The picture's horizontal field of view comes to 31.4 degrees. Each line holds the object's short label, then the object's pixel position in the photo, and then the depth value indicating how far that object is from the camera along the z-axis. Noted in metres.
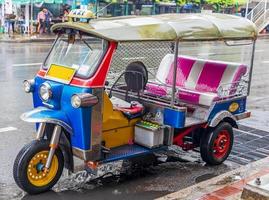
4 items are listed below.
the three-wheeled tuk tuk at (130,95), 5.21
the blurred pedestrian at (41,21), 24.53
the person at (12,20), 23.21
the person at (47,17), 24.67
